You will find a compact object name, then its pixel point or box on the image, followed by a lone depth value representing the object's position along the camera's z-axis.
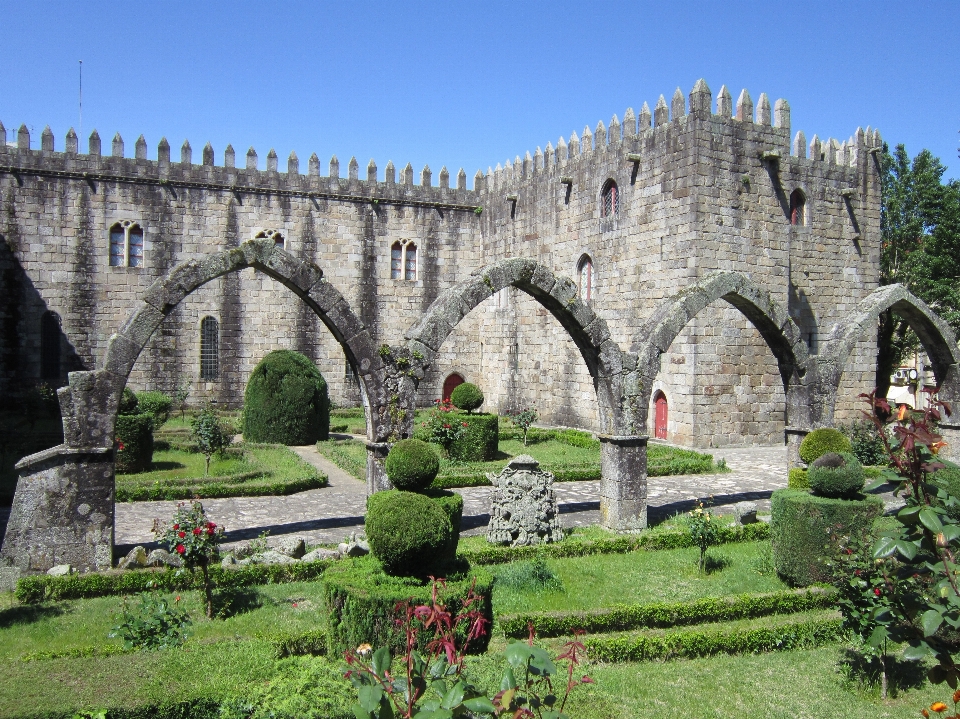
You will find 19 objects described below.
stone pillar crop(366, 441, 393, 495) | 9.89
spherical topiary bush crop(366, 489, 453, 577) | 6.99
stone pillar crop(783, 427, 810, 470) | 12.70
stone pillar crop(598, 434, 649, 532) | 11.02
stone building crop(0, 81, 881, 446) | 18.75
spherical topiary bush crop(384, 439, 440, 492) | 8.03
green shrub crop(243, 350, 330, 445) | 18.98
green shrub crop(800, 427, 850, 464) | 11.45
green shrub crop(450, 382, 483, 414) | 18.23
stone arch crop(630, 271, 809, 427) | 11.34
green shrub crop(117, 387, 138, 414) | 15.16
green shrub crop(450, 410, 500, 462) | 17.31
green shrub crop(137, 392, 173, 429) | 18.77
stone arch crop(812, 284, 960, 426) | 12.63
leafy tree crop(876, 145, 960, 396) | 22.08
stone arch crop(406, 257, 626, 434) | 10.18
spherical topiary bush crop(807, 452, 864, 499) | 8.85
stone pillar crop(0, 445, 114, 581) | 8.64
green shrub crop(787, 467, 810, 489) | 11.60
